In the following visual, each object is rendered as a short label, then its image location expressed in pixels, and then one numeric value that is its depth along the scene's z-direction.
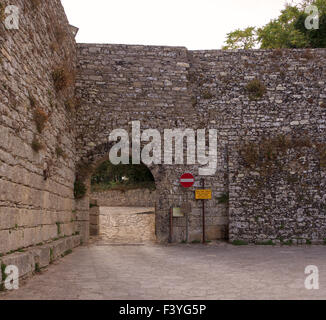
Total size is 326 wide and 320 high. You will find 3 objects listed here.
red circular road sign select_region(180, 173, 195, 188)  10.70
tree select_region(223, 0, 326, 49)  16.06
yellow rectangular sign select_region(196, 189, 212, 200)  10.77
